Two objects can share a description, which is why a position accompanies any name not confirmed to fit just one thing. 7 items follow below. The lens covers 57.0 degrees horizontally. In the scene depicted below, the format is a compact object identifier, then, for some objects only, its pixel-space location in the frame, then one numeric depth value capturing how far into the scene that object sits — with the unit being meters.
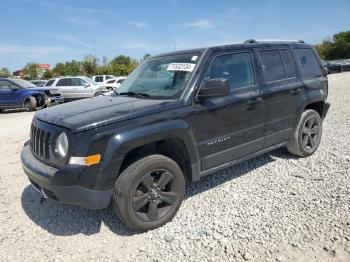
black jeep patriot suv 3.08
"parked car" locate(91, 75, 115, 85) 26.11
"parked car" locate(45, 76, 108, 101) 17.70
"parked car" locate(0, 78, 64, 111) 14.43
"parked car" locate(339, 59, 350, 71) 33.72
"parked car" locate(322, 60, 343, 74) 33.70
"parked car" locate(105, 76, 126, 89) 19.39
